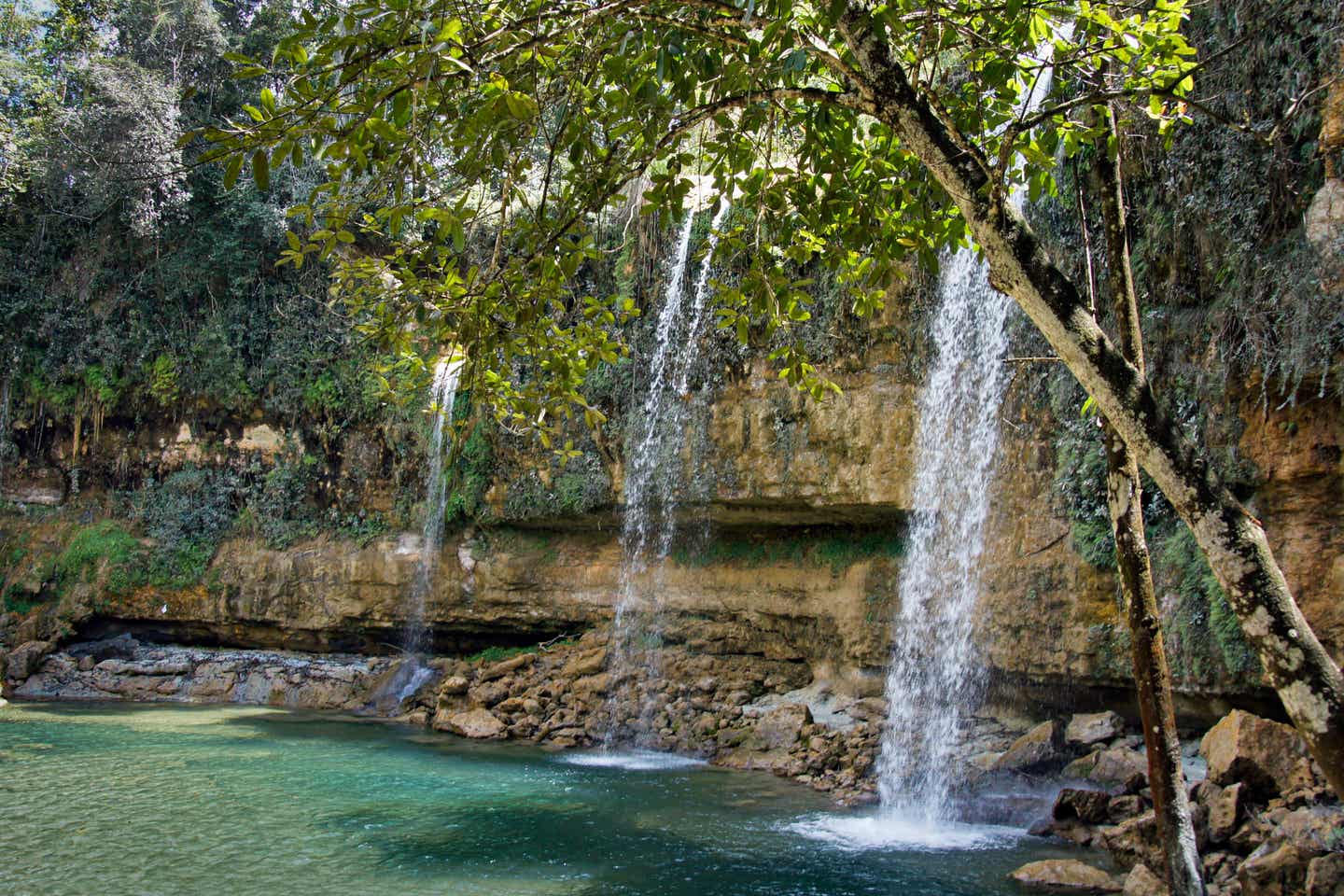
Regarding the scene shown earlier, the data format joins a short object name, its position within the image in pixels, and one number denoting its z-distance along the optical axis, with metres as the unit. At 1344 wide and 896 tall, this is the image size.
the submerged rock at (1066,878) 6.28
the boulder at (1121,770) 7.90
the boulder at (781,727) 10.95
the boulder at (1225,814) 6.45
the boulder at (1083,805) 7.66
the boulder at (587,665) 13.70
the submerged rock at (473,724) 12.54
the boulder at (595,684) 13.24
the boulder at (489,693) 13.34
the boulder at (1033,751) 8.88
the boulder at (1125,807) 7.56
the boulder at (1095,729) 8.97
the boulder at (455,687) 13.49
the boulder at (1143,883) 5.99
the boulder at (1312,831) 5.64
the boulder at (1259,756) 6.75
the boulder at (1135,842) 6.53
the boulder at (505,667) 14.17
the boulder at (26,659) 15.53
